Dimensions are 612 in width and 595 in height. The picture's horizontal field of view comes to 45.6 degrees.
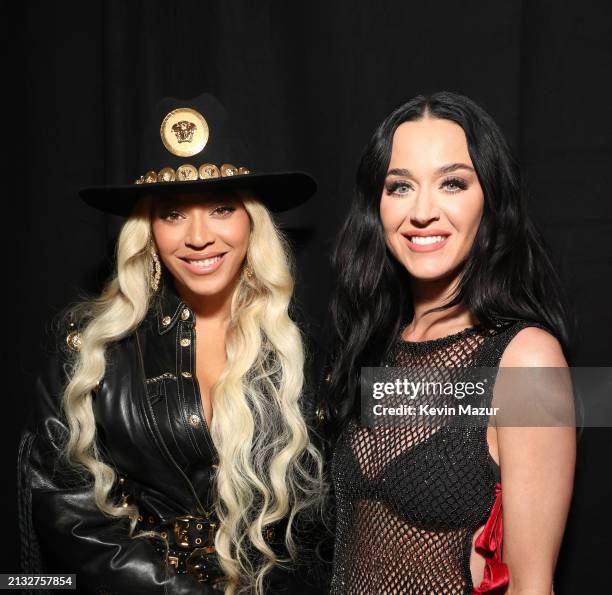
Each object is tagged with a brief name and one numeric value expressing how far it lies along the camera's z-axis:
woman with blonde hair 2.03
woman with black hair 1.61
